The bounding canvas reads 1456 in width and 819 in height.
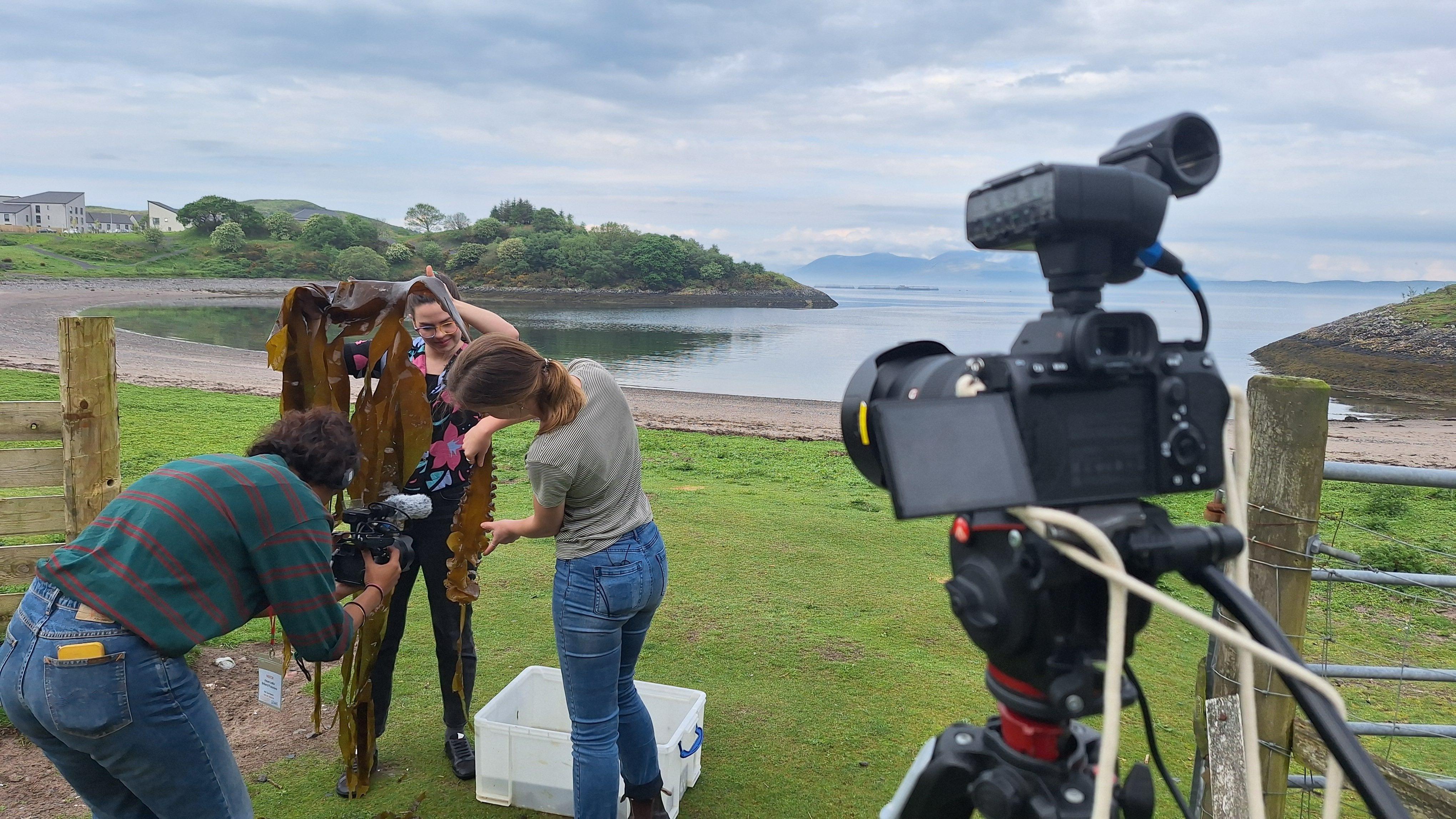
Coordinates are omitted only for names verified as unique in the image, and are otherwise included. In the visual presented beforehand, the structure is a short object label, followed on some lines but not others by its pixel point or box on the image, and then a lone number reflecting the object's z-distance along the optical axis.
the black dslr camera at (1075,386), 1.11
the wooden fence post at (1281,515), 2.31
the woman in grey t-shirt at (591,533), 2.63
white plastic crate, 3.19
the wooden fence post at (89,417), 3.87
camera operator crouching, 2.07
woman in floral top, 3.40
